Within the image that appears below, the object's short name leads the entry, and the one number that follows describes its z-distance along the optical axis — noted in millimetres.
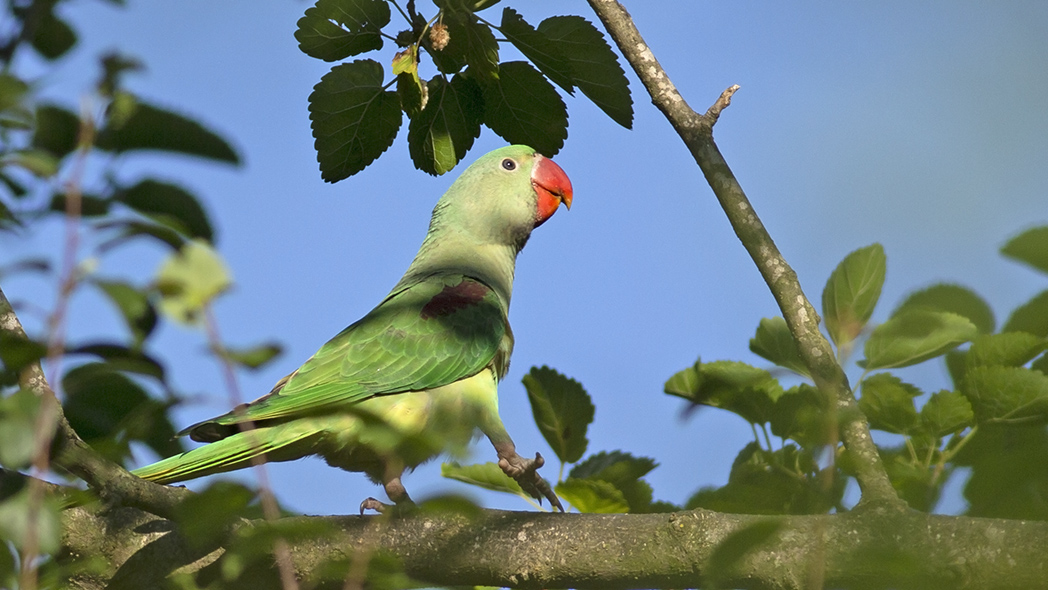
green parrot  9151
